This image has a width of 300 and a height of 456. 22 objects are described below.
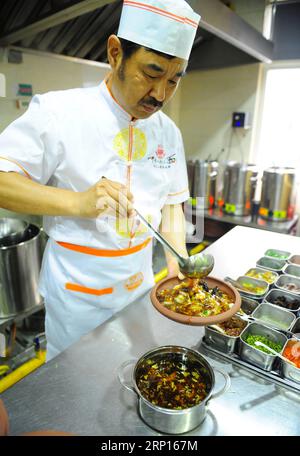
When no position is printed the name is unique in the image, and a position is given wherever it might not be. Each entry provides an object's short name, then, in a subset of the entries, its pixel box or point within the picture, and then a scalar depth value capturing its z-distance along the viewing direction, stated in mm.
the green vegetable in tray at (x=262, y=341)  1093
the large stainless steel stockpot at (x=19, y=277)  2012
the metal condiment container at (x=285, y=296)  1348
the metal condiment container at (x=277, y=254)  1820
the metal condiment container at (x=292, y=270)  1663
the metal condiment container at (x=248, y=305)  1339
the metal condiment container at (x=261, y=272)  1611
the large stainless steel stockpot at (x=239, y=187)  3242
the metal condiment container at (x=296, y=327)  1192
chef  1129
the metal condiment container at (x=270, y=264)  1722
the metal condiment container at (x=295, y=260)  1768
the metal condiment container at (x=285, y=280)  1542
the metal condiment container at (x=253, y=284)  1371
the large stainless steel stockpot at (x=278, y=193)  3043
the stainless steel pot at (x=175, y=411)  779
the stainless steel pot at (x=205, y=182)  3391
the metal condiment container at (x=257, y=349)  1010
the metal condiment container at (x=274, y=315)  1262
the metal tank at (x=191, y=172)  3438
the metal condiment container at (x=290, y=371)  966
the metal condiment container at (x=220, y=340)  1072
